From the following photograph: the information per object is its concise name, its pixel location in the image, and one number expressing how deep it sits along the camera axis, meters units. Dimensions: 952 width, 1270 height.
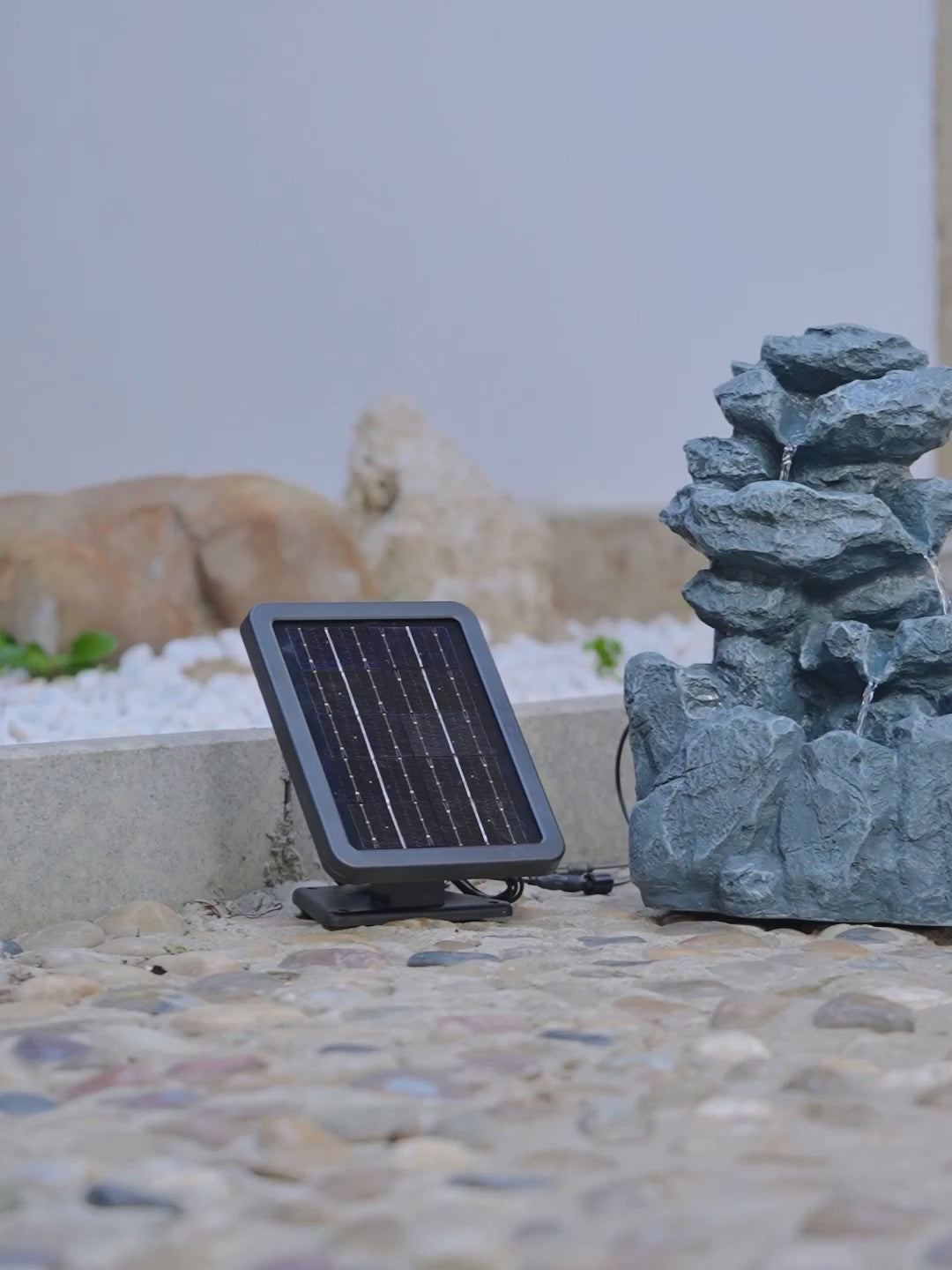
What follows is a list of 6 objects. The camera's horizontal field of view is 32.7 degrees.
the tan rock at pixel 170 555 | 4.23
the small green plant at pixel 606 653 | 4.50
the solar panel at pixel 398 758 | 2.65
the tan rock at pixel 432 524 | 4.98
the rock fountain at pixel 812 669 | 2.59
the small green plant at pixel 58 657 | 4.08
